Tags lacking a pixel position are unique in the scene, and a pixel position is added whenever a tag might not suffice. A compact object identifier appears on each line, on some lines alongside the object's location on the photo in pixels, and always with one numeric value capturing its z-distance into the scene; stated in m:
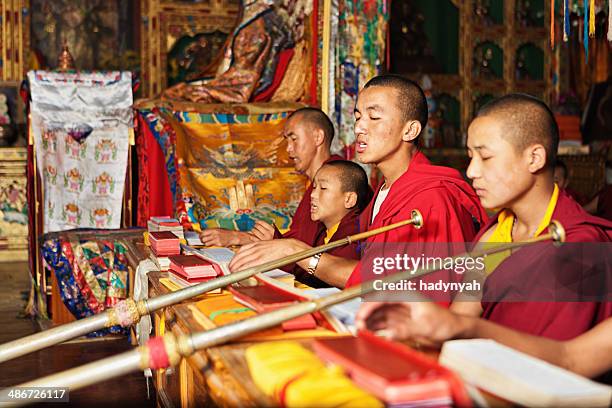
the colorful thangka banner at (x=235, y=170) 5.30
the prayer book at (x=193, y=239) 3.50
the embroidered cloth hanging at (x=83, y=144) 5.90
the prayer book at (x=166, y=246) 3.13
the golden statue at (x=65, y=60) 6.82
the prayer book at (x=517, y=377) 1.31
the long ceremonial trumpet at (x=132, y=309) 2.00
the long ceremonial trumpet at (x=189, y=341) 1.56
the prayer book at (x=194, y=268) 2.56
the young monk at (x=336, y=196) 3.38
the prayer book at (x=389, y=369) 1.29
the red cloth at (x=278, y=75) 6.58
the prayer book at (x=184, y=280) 2.53
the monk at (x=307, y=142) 3.97
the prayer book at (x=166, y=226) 3.57
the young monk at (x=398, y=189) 2.71
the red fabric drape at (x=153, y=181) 5.71
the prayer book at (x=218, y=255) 2.68
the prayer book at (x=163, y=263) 3.01
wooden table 1.52
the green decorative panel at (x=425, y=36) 9.35
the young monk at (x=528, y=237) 1.87
